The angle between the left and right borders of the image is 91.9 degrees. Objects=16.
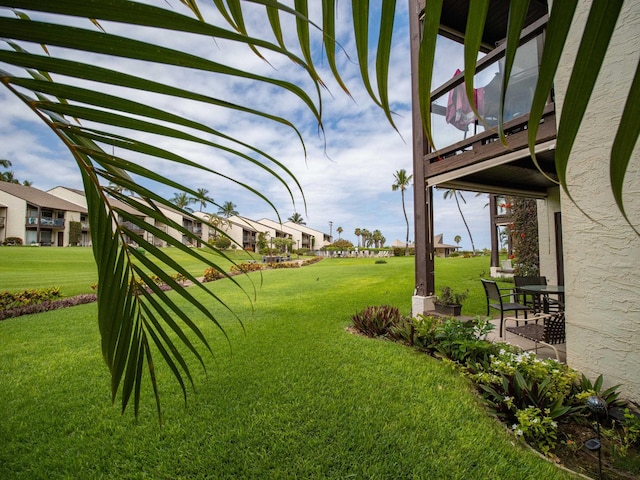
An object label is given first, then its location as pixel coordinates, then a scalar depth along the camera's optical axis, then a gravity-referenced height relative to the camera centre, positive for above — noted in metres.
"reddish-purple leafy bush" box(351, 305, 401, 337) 5.91 -1.36
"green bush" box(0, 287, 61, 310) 8.24 -1.25
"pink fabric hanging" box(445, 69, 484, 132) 5.19 +2.50
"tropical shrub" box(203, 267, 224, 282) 16.08 -1.26
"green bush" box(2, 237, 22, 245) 32.83 +1.40
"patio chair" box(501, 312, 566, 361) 3.95 -1.07
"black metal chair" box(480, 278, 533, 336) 5.30 -0.90
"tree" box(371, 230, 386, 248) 86.75 +3.82
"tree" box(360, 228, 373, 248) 86.12 +3.82
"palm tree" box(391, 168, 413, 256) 46.41 +10.69
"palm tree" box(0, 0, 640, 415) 0.41 +0.27
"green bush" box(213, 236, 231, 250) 40.01 +1.21
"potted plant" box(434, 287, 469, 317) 6.40 -1.11
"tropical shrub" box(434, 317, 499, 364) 4.09 -1.24
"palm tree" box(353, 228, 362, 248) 86.12 +5.48
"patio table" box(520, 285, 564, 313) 5.46 -0.73
